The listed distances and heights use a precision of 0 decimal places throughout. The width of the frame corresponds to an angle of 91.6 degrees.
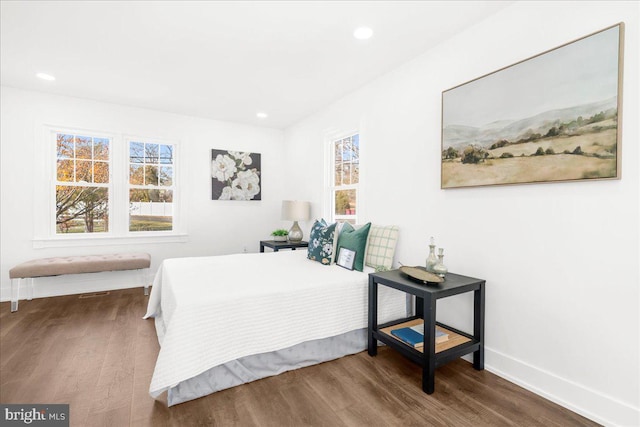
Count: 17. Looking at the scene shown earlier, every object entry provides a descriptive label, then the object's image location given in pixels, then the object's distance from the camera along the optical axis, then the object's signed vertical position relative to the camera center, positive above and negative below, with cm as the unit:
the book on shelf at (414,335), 208 -88
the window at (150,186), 440 +31
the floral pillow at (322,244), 302 -34
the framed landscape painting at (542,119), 164 +57
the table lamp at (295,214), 440 -7
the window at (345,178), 371 +40
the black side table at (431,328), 191 -85
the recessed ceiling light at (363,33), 239 +139
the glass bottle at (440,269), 221 -42
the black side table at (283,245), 428 -50
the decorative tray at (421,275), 205 -45
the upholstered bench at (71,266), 336 -68
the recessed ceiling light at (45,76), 329 +140
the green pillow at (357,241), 279 -30
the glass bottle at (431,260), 227 -37
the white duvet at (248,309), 179 -69
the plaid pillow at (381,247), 283 -34
